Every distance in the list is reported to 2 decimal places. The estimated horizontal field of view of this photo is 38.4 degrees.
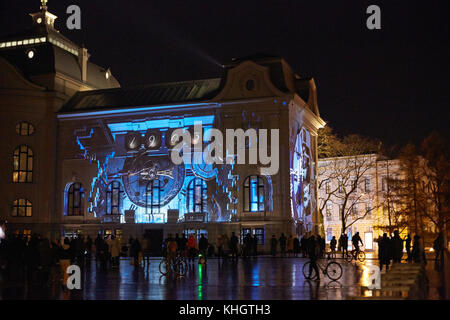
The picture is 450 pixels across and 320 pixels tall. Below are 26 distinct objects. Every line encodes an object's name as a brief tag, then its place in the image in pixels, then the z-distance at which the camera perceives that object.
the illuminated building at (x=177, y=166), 47.50
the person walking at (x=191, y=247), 33.59
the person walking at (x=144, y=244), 35.97
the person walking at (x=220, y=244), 39.06
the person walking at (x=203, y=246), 32.72
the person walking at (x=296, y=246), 42.88
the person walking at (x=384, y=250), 28.53
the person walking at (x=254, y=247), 41.07
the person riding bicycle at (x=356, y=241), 36.27
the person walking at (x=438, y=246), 31.88
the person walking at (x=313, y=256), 22.28
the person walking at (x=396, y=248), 29.03
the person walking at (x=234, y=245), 37.16
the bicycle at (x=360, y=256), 36.25
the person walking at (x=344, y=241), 39.31
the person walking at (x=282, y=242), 42.25
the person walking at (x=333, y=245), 42.43
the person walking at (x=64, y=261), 21.05
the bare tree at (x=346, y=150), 55.47
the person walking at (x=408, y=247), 31.61
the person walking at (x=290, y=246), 43.51
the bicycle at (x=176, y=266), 25.83
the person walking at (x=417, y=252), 28.02
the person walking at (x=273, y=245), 42.25
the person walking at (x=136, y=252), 31.56
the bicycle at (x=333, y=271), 22.27
